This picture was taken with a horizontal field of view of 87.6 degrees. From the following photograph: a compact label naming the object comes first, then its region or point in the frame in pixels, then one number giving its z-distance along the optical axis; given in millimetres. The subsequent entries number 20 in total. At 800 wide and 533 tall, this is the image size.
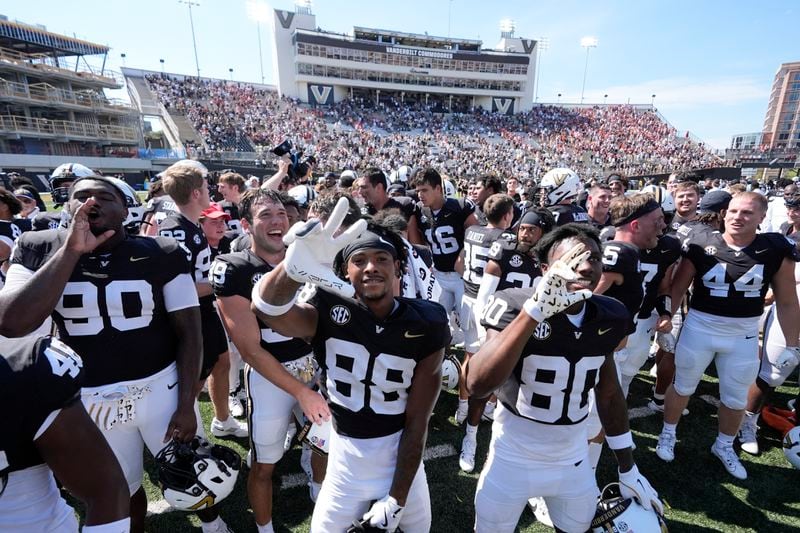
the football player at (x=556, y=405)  2252
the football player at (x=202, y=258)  3941
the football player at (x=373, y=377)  2066
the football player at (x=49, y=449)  1444
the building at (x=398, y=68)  49281
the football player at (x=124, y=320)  2420
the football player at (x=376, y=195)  5348
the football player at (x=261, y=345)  2732
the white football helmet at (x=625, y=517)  2311
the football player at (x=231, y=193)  6082
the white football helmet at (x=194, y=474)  2428
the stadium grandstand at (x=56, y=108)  30781
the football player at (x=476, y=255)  4578
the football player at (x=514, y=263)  4031
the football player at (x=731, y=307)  3777
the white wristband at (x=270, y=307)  1980
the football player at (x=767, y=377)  4285
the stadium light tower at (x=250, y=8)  54188
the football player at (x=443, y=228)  5642
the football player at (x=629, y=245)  3486
